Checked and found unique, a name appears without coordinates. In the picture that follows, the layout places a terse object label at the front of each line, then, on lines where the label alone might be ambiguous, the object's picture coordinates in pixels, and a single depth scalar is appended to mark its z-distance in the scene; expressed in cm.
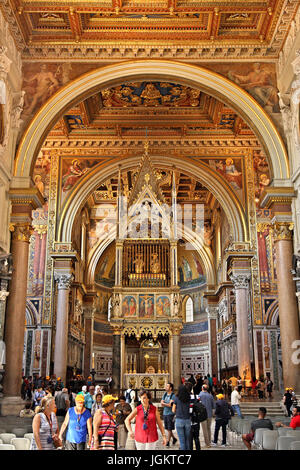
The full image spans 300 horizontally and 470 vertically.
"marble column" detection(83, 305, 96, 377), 3048
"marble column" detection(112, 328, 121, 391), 2515
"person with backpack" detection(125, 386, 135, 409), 1769
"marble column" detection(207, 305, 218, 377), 3116
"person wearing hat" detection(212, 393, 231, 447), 1027
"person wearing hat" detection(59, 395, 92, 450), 622
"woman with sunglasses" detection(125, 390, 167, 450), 624
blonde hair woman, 584
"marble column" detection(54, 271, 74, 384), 2162
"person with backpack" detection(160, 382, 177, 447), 991
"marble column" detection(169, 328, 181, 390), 2472
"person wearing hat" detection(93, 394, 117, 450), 575
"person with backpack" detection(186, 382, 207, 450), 854
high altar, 2483
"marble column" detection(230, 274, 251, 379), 2103
